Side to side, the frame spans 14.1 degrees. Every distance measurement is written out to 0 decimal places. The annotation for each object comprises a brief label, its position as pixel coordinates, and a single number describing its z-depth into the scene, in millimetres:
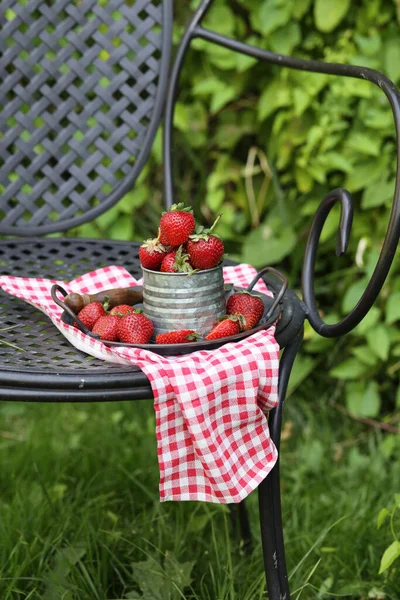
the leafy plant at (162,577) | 1737
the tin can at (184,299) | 1537
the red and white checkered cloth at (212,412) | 1465
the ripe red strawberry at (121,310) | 1555
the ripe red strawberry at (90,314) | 1554
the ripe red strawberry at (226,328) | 1524
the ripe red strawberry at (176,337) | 1522
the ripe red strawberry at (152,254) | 1556
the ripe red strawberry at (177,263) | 1538
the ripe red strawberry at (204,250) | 1535
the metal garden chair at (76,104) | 1895
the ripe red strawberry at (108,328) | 1530
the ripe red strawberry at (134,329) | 1519
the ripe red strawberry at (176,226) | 1546
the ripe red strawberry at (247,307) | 1551
